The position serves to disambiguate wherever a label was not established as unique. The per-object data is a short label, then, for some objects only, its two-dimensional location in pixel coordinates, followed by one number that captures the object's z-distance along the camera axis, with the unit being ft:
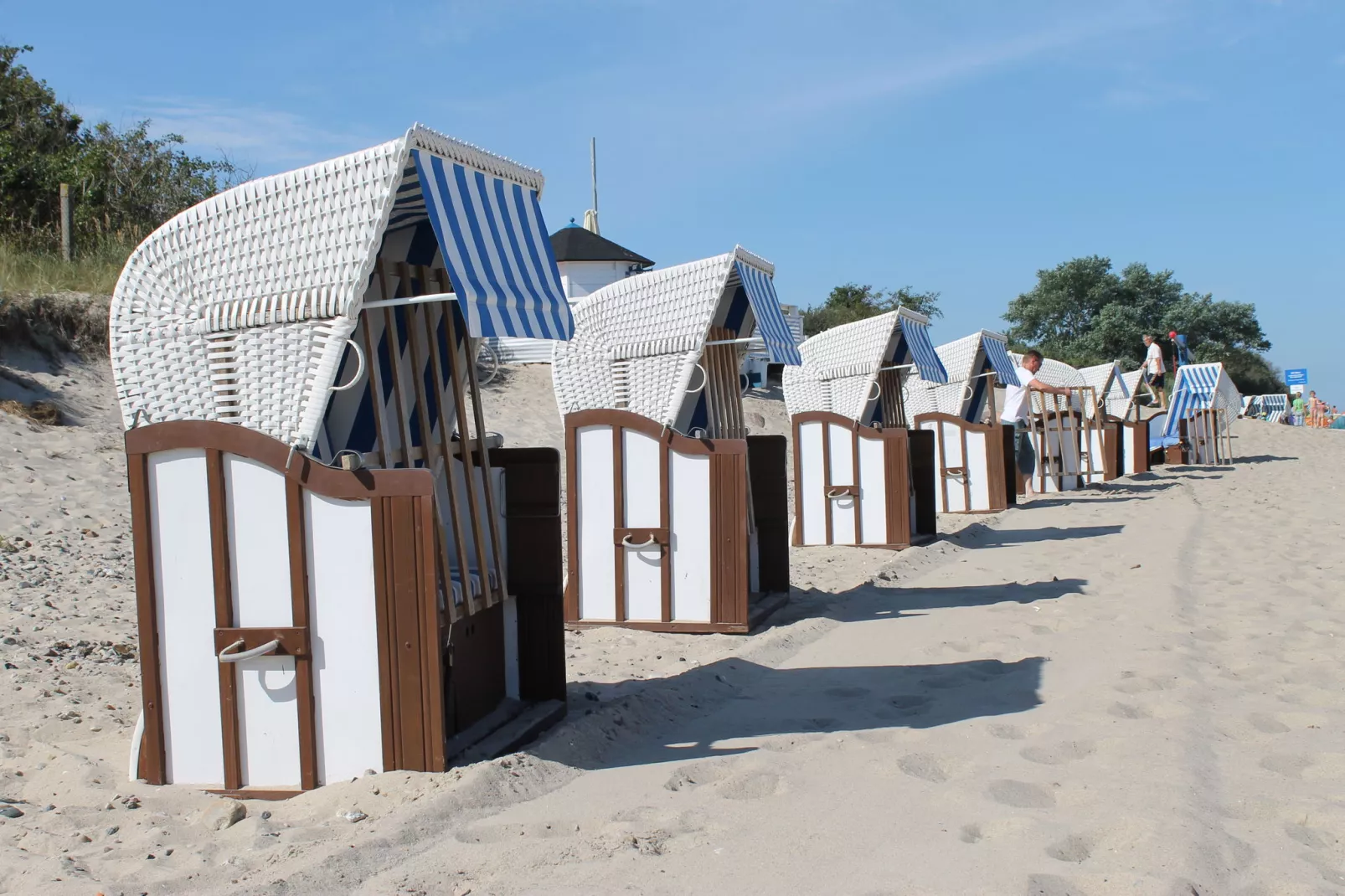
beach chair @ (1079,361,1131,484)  59.82
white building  105.50
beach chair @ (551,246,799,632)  20.62
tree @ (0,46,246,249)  47.01
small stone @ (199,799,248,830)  10.74
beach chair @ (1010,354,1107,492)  52.54
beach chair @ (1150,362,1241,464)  71.51
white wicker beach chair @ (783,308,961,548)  32.58
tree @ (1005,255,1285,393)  152.05
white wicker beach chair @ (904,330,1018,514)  43.14
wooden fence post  39.91
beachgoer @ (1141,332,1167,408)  74.59
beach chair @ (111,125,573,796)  11.37
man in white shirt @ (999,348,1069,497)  47.50
